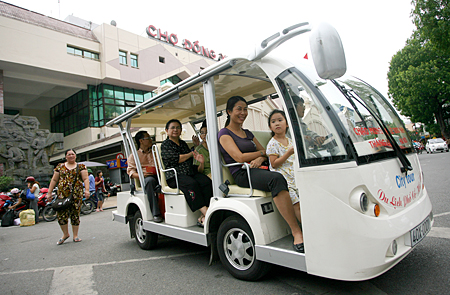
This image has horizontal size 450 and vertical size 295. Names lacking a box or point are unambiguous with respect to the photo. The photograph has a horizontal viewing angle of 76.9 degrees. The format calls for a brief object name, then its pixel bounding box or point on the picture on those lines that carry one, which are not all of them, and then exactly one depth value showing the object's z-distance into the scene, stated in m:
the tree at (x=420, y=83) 28.11
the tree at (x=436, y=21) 10.27
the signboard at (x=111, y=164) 23.98
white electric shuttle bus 2.17
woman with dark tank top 2.71
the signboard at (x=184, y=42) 29.25
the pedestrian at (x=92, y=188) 11.82
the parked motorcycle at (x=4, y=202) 11.15
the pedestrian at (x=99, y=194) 12.62
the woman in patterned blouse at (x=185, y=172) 3.76
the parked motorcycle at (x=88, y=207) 11.65
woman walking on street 5.55
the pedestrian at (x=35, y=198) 10.49
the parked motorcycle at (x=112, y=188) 19.59
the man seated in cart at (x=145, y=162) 4.65
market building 20.95
